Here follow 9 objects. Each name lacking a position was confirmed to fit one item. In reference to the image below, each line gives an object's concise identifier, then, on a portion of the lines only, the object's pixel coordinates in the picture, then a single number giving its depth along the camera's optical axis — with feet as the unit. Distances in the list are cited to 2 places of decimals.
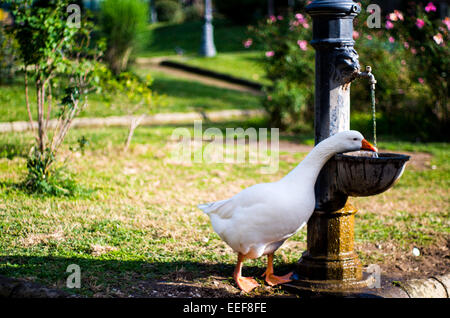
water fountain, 12.17
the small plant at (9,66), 20.85
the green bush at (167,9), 114.83
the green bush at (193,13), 110.62
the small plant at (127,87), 23.90
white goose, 11.43
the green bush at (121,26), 45.96
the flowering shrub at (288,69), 34.88
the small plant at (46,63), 18.60
